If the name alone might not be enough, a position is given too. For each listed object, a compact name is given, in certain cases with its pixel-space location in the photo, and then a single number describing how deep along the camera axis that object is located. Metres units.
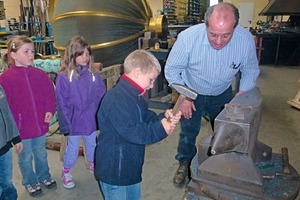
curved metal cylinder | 3.76
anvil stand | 1.01
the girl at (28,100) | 1.83
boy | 1.18
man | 1.69
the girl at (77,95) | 1.99
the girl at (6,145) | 1.59
